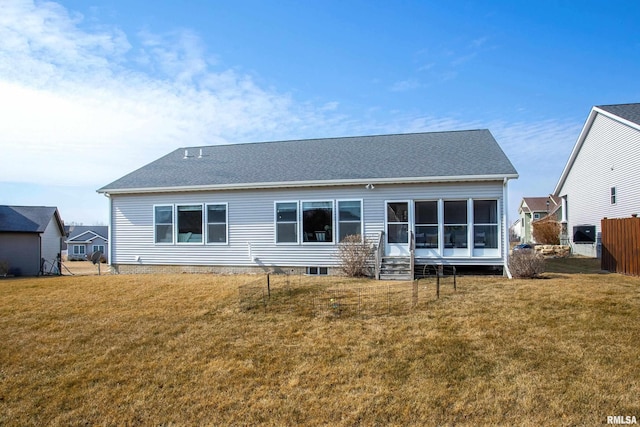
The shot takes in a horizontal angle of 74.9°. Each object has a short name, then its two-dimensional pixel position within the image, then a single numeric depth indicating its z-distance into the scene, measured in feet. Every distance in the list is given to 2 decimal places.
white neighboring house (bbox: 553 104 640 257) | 61.87
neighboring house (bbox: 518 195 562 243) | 156.76
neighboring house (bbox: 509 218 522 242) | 208.19
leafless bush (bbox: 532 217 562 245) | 95.91
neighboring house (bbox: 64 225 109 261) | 208.74
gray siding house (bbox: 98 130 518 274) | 46.34
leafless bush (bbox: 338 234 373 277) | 45.18
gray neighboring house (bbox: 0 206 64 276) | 74.18
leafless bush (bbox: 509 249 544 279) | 41.11
